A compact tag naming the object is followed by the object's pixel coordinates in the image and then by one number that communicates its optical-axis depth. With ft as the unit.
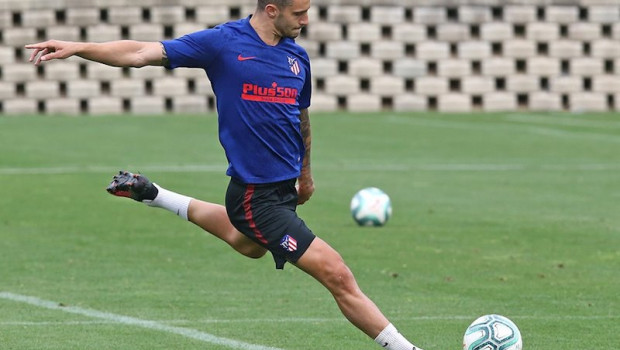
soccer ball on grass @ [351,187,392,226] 102.73
